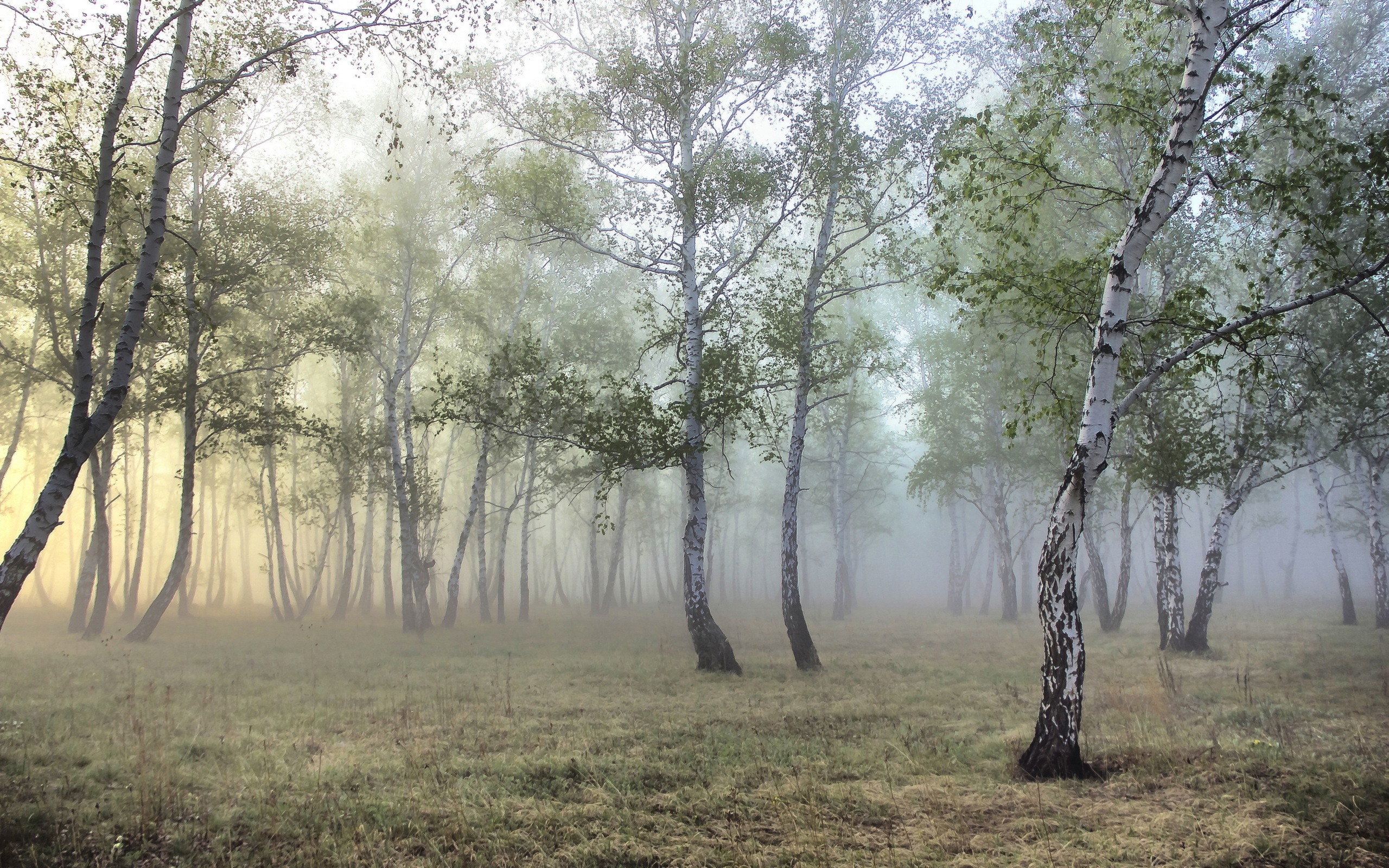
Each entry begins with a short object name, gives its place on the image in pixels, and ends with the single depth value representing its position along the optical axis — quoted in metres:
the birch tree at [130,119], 6.63
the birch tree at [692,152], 13.71
